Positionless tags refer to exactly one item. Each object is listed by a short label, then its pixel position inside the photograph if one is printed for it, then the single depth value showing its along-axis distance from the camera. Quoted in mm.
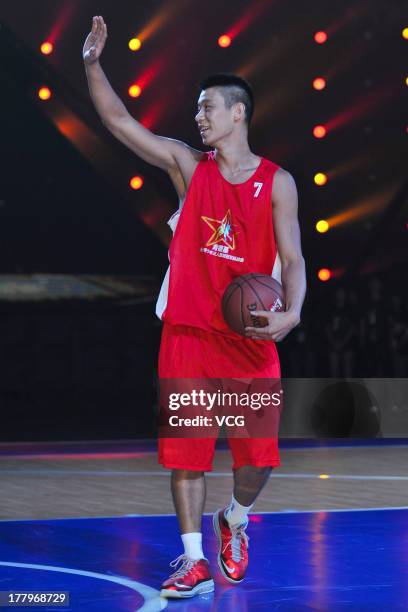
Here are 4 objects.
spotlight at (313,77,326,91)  13078
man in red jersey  4973
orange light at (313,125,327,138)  13055
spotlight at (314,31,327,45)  13078
